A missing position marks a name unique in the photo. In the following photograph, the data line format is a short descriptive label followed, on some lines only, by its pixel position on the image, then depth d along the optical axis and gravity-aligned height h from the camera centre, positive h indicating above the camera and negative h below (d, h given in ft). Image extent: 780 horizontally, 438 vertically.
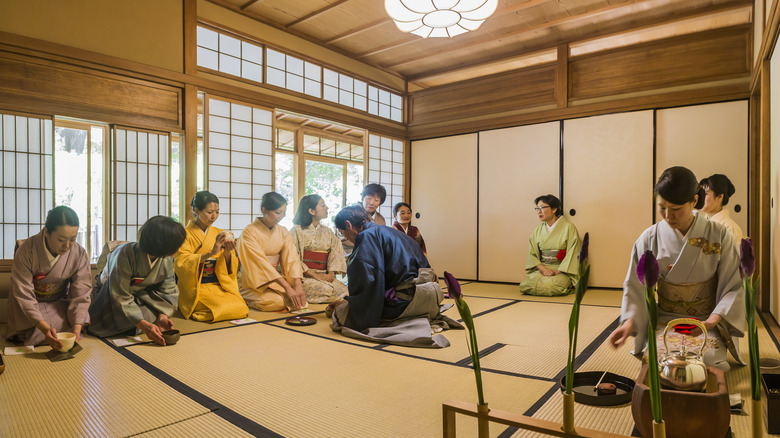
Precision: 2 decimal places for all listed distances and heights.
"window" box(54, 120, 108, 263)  22.11 +2.30
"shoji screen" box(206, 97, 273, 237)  16.14 +2.18
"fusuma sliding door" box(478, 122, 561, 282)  20.03 +1.38
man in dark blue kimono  10.19 -1.74
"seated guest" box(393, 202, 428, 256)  18.52 -0.17
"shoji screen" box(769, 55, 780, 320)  11.26 +0.85
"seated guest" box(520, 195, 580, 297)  17.33 -1.45
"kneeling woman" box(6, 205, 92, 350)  8.88 -1.39
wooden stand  3.38 -1.60
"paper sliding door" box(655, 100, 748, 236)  16.25 +2.84
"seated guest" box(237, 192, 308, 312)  13.64 -1.45
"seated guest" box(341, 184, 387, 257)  17.38 +0.76
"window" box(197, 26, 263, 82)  15.71 +5.87
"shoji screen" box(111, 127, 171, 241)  13.69 +1.19
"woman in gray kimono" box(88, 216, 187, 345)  9.48 -1.59
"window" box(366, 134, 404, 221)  22.62 +2.61
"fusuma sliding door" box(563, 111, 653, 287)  17.95 +1.41
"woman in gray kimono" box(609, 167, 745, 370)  7.01 -0.91
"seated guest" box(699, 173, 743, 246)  12.47 +0.47
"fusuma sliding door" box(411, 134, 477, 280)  22.18 +0.89
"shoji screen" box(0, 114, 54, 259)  11.89 +1.08
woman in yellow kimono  12.10 -1.49
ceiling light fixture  12.94 +6.11
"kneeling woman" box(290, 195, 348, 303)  15.40 -1.06
